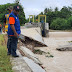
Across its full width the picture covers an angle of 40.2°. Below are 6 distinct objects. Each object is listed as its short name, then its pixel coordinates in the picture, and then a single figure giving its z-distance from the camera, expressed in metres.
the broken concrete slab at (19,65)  2.30
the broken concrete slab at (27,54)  3.63
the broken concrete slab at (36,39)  6.73
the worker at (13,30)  2.77
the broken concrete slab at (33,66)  2.43
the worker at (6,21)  3.52
